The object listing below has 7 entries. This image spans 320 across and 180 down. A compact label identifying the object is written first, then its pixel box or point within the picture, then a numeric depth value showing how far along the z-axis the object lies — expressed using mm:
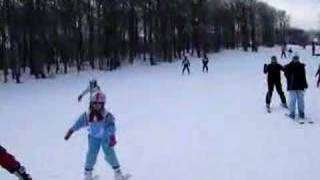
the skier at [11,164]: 5389
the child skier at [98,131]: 5951
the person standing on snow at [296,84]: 10686
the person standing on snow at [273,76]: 12277
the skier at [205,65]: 32675
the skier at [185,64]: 32596
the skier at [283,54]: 48134
